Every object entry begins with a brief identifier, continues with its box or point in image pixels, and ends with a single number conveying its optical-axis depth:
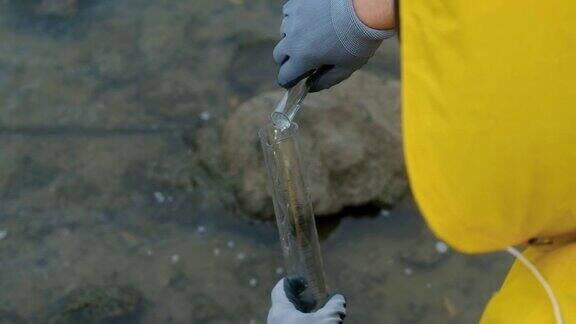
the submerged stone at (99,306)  2.41
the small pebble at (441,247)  2.59
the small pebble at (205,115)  2.96
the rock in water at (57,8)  3.38
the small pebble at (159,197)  2.72
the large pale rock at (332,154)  2.63
